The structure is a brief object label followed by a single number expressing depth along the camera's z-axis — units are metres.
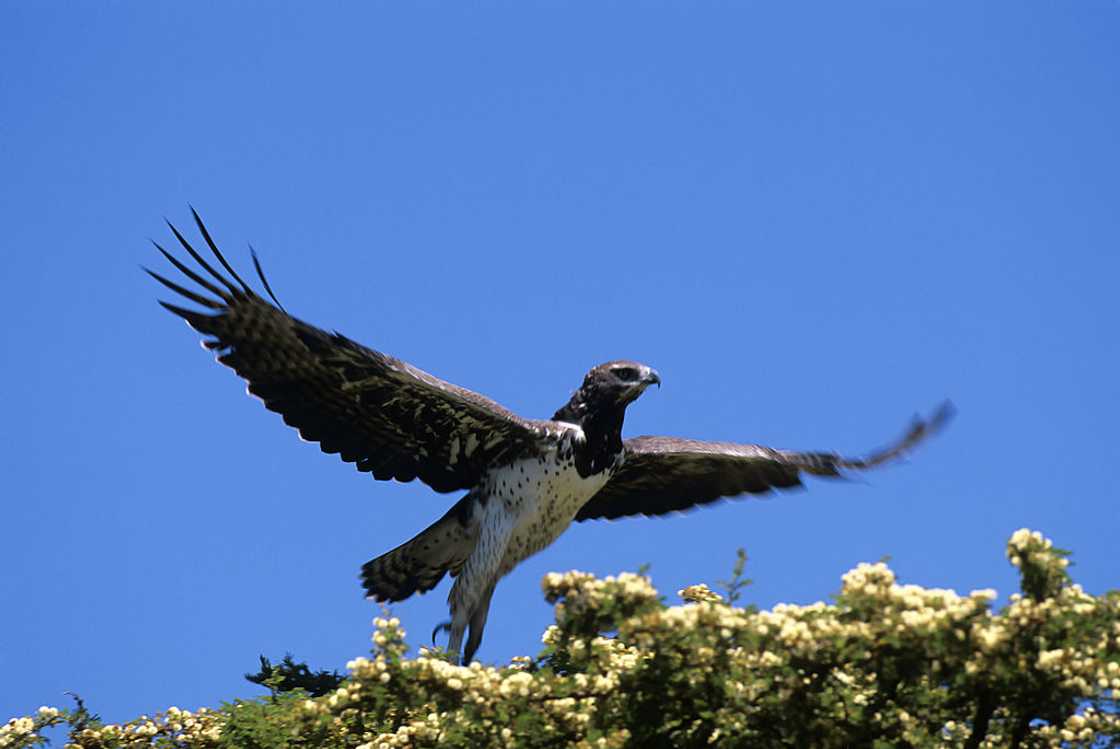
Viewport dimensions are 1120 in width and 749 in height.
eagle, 18.58
